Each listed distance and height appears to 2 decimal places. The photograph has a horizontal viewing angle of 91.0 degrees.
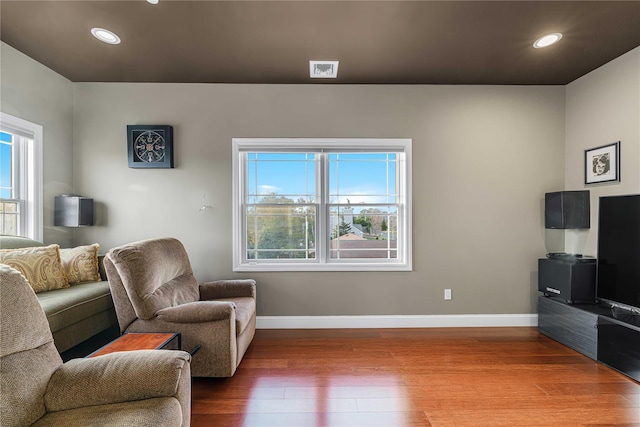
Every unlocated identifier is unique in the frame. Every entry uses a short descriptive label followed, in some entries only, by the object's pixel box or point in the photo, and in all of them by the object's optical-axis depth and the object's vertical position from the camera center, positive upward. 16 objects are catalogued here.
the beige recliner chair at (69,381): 1.21 -0.72
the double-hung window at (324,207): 3.55 +0.04
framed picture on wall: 2.94 +0.47
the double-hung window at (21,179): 2.88 +0.30
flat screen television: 2.57 -0.34
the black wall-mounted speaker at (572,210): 3.16 +0.02
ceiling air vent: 2.98 +1.39
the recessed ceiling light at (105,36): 2.50 +1.43
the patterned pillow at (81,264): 2.91 -0.50
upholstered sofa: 2.28 -0.76
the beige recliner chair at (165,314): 2.28 -0.76
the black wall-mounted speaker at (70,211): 3.16 -0.01
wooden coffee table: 1.82 -0.82
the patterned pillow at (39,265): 2.47 -0.44
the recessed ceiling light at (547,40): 2.55 +1.43
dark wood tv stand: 2.45 -1.05
